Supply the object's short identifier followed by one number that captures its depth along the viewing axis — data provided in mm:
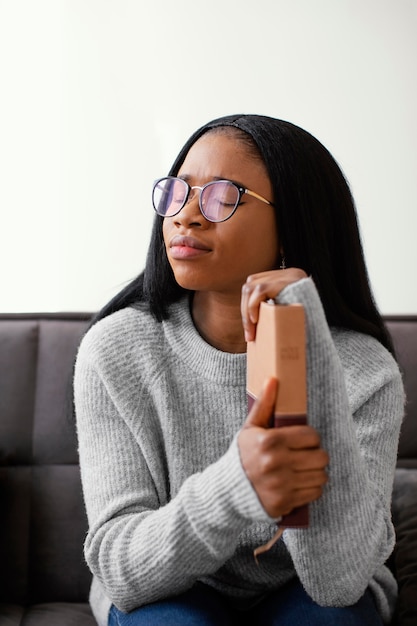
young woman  1003
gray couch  1518
